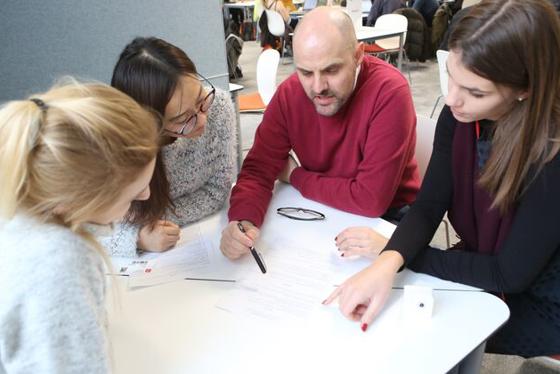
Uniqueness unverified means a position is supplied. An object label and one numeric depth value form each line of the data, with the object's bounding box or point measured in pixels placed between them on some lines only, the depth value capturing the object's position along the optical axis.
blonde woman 0.60
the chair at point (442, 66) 2.82
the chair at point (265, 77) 2.84
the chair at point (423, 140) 1.62
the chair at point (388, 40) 4.70
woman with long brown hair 0.89
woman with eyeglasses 1.12
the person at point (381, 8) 5.89
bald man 1.31
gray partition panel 1.88
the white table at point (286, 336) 0.79
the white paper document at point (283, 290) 0.91
